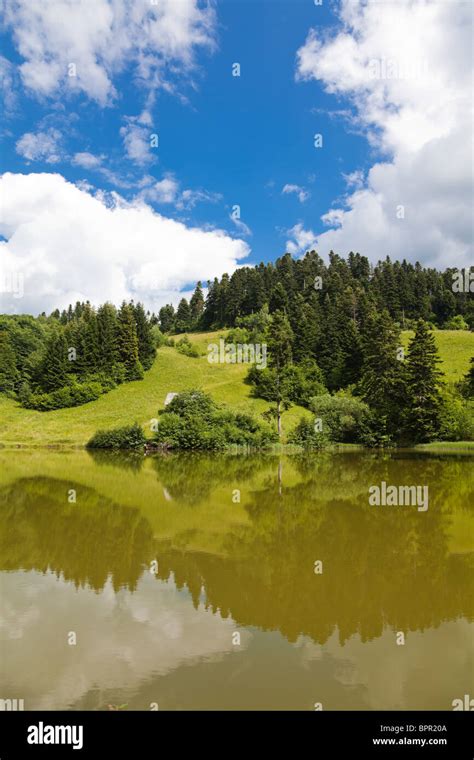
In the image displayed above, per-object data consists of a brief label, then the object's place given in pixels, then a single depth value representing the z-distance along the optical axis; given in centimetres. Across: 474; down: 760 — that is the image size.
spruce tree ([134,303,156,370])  7456
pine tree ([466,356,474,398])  5081
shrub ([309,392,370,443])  4741
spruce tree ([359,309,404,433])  4696
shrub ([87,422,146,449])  4684
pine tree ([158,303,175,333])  14012
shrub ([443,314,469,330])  9346
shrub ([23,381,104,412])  6003
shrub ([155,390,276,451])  4628
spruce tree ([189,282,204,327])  13325
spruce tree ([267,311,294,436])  5247
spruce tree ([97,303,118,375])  6781
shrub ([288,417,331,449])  4653
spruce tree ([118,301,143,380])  6975
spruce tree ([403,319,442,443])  4391
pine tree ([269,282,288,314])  9196
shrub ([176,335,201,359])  8600
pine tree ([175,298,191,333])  12506
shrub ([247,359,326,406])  5784
